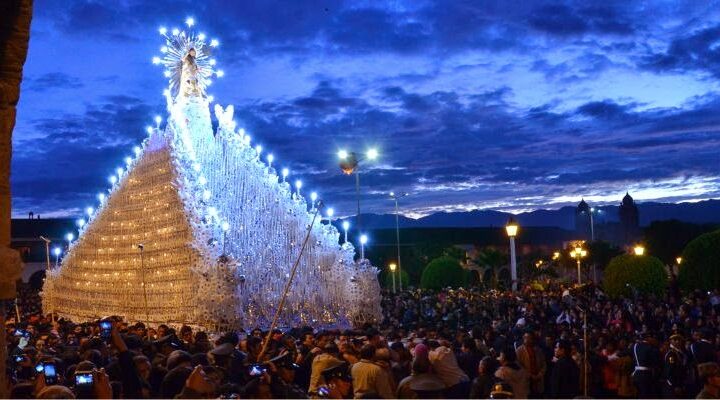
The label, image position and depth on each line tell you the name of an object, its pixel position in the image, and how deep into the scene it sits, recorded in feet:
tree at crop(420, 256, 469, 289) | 161.07
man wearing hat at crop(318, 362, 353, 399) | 27.25
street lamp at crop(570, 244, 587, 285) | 86.54
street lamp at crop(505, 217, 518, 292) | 72.95
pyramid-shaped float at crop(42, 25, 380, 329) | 67.26
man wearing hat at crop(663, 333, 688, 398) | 39.32
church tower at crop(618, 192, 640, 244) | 375.04
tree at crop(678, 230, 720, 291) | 96.68
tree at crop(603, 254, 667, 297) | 105.40
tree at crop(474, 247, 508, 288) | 213.87
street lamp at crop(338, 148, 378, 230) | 93.50
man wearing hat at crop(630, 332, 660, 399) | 40.14
